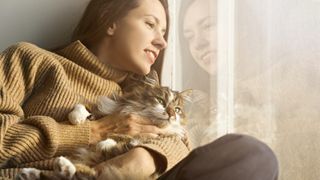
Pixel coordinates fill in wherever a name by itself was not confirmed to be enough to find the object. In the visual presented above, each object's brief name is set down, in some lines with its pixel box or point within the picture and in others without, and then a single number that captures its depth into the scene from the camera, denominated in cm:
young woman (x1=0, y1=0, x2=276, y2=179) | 122
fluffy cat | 127
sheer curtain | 163
